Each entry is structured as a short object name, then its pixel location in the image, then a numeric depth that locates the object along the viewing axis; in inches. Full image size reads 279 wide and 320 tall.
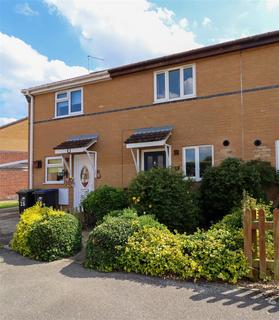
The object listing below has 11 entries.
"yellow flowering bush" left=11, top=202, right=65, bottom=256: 243.4
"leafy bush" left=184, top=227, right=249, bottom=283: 169.1
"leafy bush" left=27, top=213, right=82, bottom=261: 225.2
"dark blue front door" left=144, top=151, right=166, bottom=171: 383.5
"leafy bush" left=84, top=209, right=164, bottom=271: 195.5
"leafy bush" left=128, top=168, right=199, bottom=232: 269.8
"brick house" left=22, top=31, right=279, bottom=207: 330.2
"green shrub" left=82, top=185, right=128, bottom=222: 312.8
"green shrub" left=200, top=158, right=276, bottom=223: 294.1
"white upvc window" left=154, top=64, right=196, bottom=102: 372.3
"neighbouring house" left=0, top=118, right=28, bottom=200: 822.4
